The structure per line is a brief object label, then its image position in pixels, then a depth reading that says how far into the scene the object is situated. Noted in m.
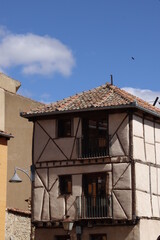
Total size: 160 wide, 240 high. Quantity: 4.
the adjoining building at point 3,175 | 30.78
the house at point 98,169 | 30.39
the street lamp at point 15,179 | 27.68
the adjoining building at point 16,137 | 41.25
